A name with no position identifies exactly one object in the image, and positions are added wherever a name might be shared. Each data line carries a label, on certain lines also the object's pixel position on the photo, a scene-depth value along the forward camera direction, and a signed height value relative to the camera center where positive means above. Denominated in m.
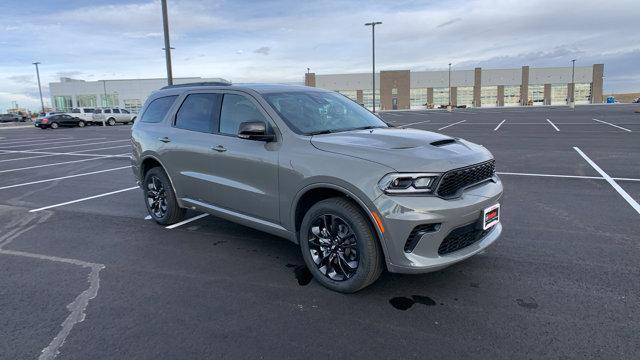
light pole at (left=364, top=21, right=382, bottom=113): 37.97 +4.91
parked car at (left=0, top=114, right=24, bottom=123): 65.38 -1.24
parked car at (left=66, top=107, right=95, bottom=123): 40.94 -0.57
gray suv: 3.41 -0.70
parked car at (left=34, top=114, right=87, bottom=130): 38.41 -1.19
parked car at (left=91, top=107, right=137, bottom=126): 41.88 -0.93
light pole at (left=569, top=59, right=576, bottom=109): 84.78 +1.98
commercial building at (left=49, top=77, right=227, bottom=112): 75.75 +2.50
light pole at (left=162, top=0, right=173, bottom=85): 15.48 +2.33
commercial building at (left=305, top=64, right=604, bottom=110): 90.06 +2.09
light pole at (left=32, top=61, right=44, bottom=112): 65.25 +3.36
